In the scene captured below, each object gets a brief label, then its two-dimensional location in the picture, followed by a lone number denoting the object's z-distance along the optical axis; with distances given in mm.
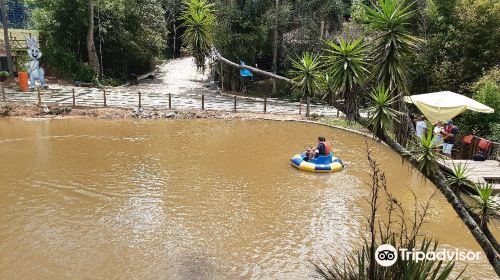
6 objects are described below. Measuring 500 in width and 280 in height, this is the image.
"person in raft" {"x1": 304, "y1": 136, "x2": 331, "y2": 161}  15328
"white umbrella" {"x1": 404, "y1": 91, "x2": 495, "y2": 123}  14359
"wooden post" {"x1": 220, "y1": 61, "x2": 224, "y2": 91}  30341
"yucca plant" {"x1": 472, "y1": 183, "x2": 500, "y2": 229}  4691
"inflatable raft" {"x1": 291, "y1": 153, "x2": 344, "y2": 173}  15148
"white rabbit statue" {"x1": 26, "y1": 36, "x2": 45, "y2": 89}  26938
